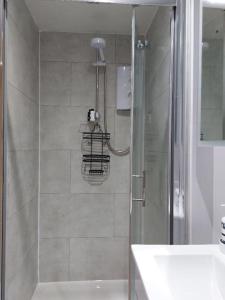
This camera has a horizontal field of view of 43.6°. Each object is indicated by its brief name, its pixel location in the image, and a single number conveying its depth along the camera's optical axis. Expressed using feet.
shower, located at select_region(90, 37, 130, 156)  8.30
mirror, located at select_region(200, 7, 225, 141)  4.35
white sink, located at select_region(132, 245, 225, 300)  2.91
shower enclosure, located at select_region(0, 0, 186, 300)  5.84
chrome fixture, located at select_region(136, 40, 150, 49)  5.70
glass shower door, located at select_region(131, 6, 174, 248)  5.59
